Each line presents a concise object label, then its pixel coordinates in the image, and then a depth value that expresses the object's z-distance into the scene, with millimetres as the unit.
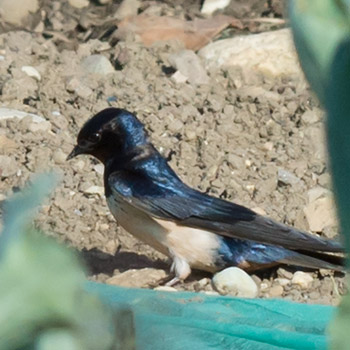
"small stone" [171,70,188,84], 13008
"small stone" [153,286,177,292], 9262
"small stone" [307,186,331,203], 10742
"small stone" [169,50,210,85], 13078
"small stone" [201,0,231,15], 15062
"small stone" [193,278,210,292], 9695
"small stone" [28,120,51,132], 11953
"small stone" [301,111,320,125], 12133
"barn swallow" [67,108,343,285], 9680
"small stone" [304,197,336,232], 10477
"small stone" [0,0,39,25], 14711
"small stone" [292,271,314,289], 9641
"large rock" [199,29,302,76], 13258
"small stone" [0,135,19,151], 11570
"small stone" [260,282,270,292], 9633
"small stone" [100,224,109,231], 10674
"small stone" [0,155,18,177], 11086
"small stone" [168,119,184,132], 12062
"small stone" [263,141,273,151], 11867
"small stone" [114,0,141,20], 14976
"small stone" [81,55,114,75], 13242
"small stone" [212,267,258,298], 9203
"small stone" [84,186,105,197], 11180
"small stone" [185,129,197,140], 11867
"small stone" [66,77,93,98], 12602
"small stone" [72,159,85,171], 11625
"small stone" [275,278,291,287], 9778
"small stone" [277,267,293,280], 9994
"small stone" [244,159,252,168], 11475
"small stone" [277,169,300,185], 11088
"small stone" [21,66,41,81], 13031
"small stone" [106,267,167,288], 9219
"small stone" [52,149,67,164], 11492
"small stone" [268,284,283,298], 9383
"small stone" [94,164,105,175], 11680
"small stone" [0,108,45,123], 12031
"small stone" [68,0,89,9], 15453
